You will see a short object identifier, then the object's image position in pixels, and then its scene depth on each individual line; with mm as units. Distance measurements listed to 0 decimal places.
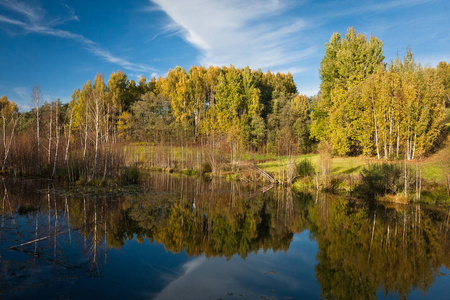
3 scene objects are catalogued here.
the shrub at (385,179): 15448
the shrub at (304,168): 21672
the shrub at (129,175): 18938
